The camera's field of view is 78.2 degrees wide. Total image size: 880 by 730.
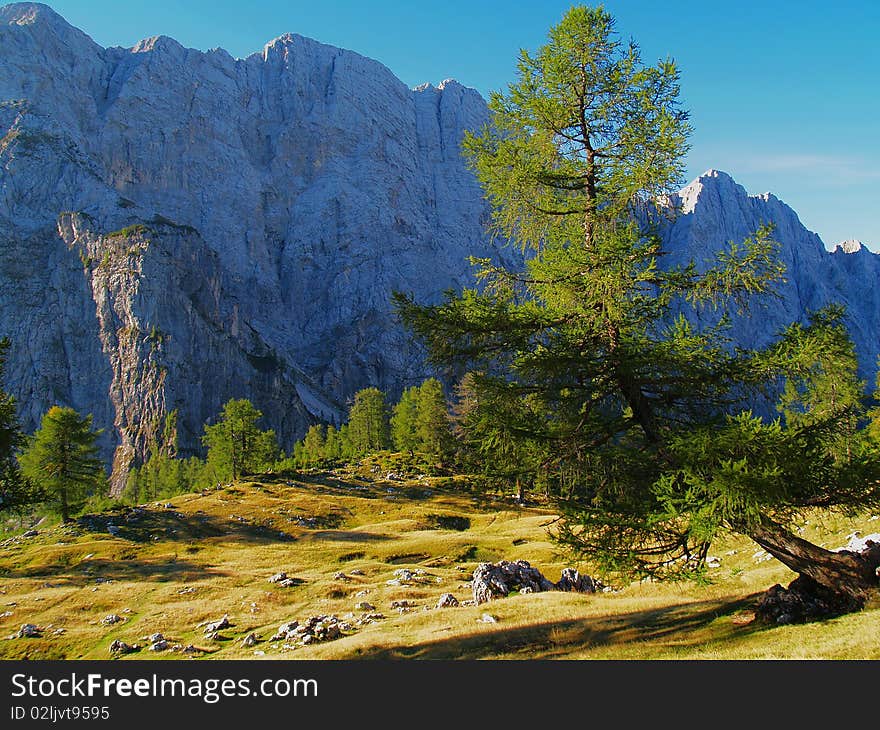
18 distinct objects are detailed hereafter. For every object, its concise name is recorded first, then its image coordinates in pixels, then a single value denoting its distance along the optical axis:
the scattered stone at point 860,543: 14.48
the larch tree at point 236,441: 73.38
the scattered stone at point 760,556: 25.70
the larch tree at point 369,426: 98.50
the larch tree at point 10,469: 21.21
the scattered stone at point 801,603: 11.95
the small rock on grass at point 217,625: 24.95
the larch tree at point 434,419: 78.19
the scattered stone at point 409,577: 32.47
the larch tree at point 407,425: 87.56
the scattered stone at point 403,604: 26.72
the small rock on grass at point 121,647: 23.33
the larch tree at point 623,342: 10.84
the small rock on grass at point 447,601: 25.58
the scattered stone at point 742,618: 13.29
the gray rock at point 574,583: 26.81
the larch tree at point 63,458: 51.91
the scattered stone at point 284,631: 22.22
